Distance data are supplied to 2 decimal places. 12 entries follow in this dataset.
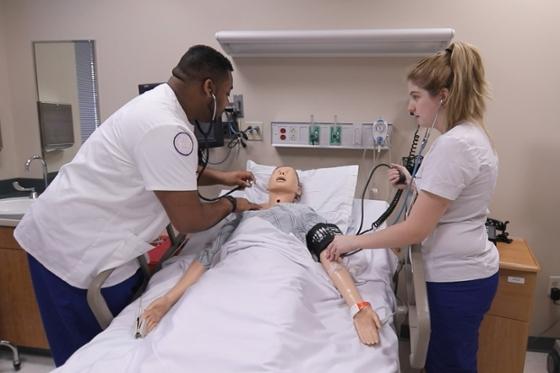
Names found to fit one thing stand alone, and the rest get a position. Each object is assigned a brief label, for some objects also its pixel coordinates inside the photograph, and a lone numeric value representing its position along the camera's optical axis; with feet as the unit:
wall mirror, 7.89
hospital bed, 2.99
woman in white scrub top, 3.68
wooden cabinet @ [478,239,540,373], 5.57
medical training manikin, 3.77
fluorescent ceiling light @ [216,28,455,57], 5.99
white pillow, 6.23
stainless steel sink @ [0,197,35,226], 6.26
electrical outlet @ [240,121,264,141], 7.35
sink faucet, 7.50
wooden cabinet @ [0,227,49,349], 6.37
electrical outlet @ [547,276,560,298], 6.89
